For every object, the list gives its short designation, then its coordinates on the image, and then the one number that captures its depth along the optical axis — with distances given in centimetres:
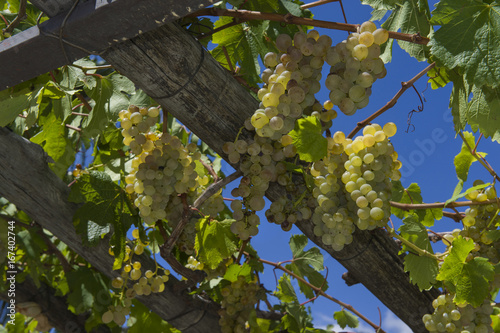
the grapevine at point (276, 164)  107
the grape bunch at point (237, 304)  182
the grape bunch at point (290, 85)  106
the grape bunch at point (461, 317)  138
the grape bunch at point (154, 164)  129
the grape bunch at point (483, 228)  139
